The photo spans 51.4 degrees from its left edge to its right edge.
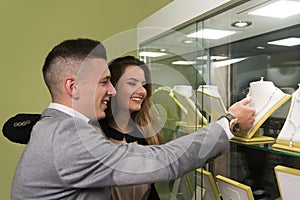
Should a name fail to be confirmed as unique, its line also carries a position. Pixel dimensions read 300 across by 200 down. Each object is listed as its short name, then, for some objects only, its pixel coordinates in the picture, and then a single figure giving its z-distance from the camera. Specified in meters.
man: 0.66
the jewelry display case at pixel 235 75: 0.81
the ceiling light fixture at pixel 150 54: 1.12
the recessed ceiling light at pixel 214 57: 0.99
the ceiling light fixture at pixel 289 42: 0.82
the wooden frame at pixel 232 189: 0.81
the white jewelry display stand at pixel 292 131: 0.72
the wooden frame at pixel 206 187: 0.95
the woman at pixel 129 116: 0.93
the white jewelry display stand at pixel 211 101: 0.89
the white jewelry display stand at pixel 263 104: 0.82
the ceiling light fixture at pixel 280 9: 0.75
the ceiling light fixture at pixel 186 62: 0.99
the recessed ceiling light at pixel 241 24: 0.92
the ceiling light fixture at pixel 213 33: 0.97
